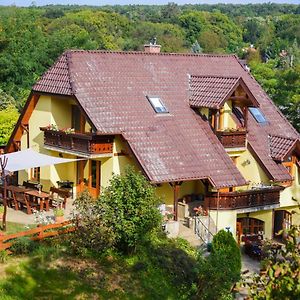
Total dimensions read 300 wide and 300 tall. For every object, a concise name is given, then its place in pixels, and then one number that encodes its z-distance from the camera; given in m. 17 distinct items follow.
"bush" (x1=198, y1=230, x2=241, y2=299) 20.56
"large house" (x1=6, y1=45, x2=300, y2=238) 26.69
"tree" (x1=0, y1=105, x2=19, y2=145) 39.81
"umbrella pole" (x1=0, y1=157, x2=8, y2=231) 22.27
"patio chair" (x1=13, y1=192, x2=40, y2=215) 25.73
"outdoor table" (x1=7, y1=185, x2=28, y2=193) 26.02
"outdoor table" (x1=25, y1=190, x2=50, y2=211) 25.44
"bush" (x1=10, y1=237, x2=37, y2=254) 20.94
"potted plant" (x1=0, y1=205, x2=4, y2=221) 24.26
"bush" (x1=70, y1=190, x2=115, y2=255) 21.61
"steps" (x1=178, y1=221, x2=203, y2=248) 25.28
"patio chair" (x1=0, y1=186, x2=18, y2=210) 26.13
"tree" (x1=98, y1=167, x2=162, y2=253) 21.81
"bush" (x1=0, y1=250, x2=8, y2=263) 20.33
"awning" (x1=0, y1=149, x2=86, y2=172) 24.68
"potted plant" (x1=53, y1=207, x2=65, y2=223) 23.56
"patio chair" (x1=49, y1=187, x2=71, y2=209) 26.27
